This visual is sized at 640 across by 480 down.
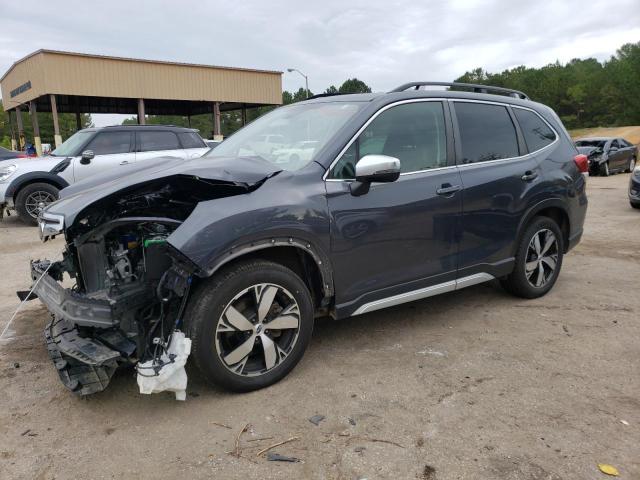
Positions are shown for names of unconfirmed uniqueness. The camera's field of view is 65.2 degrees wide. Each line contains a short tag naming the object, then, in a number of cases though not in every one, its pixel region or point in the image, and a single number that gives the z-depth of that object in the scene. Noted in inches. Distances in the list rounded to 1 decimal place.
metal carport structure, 994.1
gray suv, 112.7
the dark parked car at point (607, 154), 782.2
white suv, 361.7
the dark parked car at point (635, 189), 409.4
